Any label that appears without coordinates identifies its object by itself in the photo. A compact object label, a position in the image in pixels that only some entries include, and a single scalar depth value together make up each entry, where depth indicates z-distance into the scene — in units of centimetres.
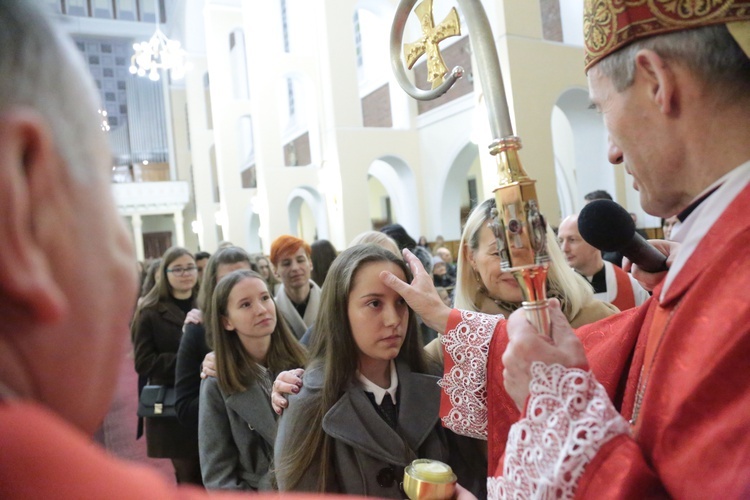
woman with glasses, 333
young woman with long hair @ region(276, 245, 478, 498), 174
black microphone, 125
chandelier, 1369
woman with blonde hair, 221
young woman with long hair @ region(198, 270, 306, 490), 233
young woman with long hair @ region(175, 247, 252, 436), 301
